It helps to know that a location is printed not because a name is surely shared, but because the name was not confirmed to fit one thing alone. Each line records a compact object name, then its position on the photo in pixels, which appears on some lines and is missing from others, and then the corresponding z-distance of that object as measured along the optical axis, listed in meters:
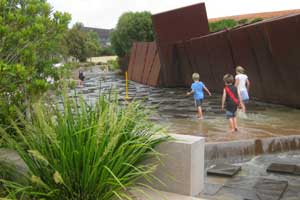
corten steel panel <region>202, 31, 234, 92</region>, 15.94
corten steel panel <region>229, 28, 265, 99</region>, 13.94
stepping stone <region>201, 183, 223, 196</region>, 5.74
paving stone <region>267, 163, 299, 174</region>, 6.60
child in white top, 10.92
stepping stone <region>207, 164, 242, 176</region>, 6.58
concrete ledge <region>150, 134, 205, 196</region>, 3.74
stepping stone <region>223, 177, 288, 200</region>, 5.58
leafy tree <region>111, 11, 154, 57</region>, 56.72
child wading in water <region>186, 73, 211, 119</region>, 10.81
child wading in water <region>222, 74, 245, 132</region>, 8.81
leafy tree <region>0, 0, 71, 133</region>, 3.82
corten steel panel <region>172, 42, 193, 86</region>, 20.42
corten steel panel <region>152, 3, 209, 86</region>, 21.06
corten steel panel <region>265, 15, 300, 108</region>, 11.52
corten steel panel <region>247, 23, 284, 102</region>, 12.82
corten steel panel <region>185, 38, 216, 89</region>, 17.98
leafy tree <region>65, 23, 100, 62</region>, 65.90
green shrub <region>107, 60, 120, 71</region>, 55.47
